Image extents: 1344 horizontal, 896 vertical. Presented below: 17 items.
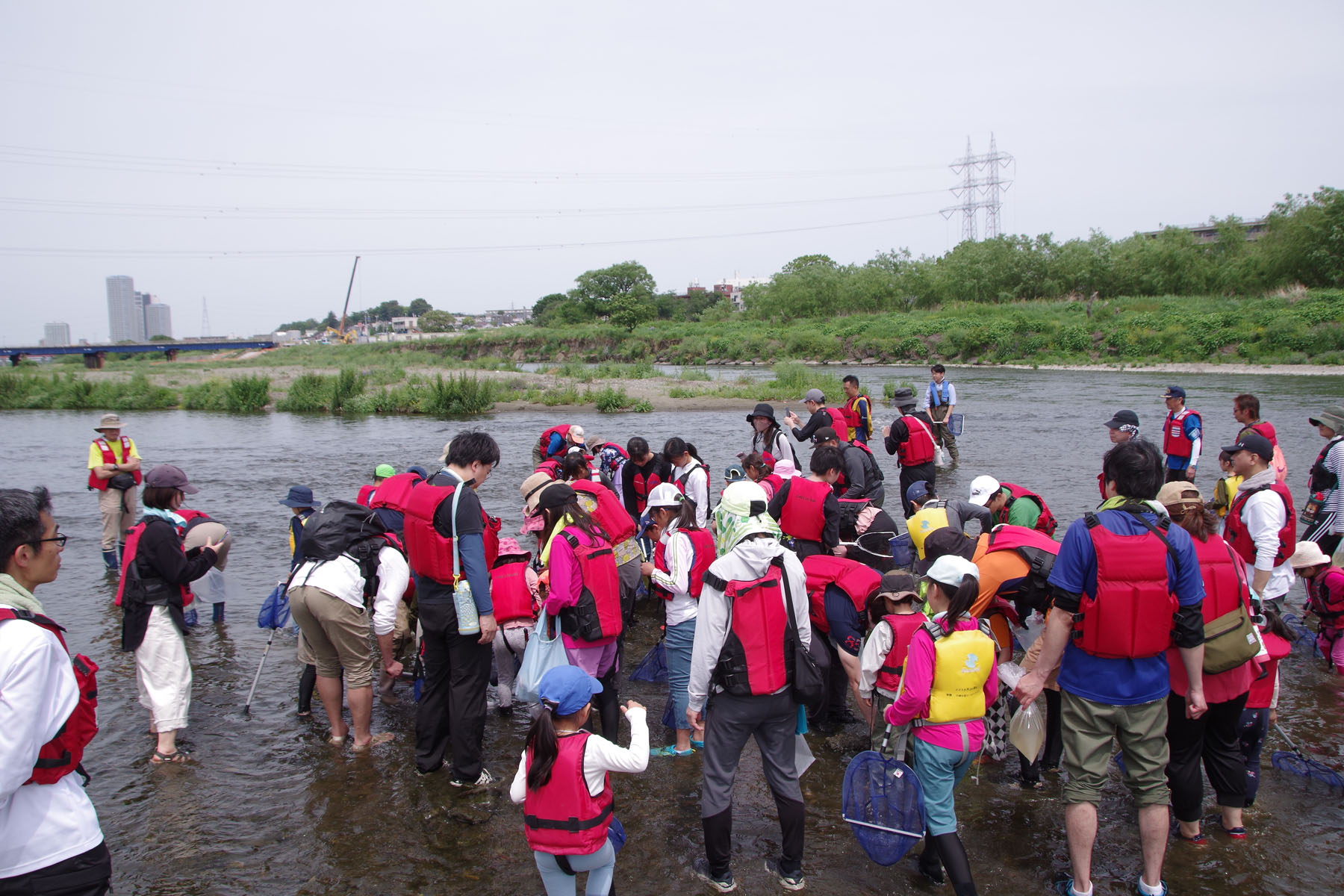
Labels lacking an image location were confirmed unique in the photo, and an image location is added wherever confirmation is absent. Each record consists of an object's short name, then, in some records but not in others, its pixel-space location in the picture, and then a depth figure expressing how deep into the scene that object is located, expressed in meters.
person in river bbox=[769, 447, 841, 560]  5.84
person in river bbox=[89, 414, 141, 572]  8.86
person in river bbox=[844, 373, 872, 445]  10.05
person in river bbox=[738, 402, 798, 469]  8.66
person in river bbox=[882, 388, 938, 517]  8.88
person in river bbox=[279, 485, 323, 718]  5.31
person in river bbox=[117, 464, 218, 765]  4.82
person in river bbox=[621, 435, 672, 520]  7.51
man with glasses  2.17
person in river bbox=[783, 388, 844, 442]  8.72
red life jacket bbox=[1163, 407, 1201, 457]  8.55
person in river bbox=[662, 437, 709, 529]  7.02
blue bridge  57.22
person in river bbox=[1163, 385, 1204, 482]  8.48
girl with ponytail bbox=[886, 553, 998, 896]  3.43
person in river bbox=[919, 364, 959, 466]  13.48
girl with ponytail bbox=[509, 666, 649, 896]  3.09
